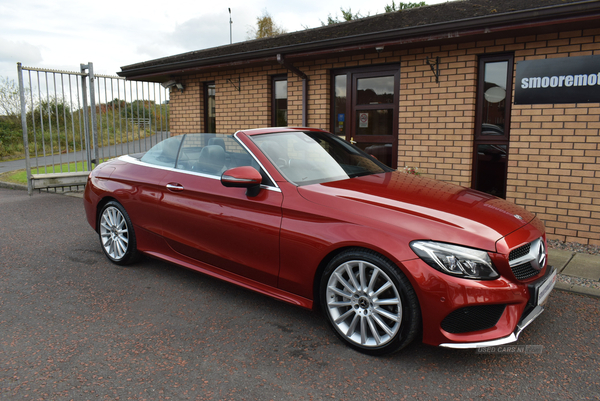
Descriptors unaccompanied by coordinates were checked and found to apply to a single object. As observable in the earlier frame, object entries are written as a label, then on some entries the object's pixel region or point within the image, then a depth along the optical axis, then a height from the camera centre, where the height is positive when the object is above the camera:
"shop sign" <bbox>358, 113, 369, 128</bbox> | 7.44 +0.23
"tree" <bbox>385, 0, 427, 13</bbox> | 32.41 +9.47
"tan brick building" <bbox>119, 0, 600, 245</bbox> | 5.47 +0.62
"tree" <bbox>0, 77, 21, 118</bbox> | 18.44 +1.36
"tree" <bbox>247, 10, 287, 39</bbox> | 43.94 +10.52
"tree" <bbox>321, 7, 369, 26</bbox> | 35.94 +9.59
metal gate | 9.71 +0.41
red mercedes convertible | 2.71 -0.72
